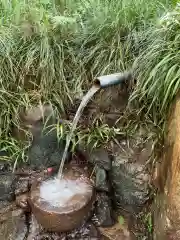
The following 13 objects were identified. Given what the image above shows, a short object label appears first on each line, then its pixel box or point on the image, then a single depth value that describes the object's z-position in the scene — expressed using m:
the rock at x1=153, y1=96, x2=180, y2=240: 1.43
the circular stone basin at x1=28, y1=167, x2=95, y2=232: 1.72
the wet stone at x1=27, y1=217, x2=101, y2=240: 1.82
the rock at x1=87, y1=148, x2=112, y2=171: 1.94
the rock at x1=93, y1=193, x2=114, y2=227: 1.88
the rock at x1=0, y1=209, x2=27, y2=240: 1.82
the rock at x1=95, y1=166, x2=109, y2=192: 1.91
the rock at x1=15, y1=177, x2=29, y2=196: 1.98
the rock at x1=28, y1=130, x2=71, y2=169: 2.04
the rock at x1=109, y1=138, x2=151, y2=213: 1.86
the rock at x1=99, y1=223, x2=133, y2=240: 1.82
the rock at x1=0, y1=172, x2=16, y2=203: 2.00
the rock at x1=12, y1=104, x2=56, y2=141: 2.00
